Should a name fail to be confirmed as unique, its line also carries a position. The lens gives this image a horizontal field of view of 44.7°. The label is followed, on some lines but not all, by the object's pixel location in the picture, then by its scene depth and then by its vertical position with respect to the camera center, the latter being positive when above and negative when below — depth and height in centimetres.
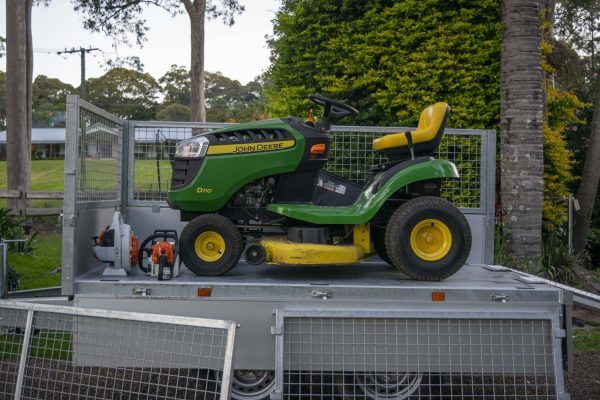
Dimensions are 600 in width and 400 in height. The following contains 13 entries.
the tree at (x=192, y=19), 1509 +391
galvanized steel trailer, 434 -75
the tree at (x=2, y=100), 3926 +497
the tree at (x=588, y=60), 1266 +532
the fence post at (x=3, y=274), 541 -64
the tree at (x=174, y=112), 3903 +427
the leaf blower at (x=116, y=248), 495 -39
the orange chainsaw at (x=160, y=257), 479 -45
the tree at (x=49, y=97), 4406 +569
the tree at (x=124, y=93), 3869 +530
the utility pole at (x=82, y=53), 3409 +648
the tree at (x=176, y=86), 4006 +584
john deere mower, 496 -7
